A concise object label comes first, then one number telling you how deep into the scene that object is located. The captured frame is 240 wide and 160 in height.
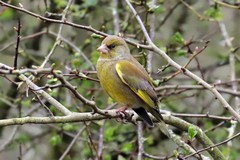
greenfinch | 8.48
